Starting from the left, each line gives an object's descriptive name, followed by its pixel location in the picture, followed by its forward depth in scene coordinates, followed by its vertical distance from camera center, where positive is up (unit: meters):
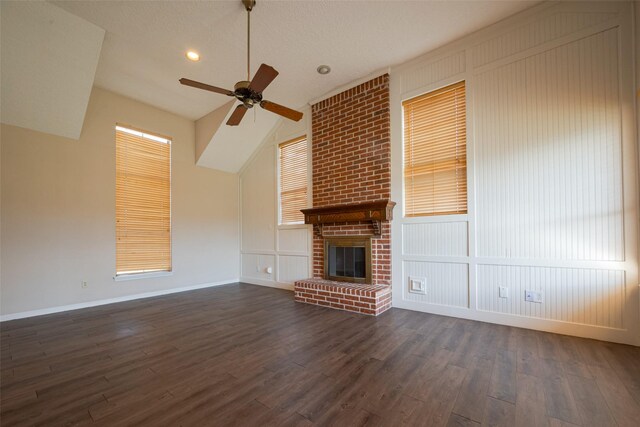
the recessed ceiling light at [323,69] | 3.91 +2.18
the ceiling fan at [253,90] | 2.42 +1.25
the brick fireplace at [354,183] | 3.81 +0.55
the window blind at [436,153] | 3.42 +0.85
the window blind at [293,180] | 5.10 +0.75
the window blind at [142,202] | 4.56 +0.32
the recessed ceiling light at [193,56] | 3.51 +2.16
